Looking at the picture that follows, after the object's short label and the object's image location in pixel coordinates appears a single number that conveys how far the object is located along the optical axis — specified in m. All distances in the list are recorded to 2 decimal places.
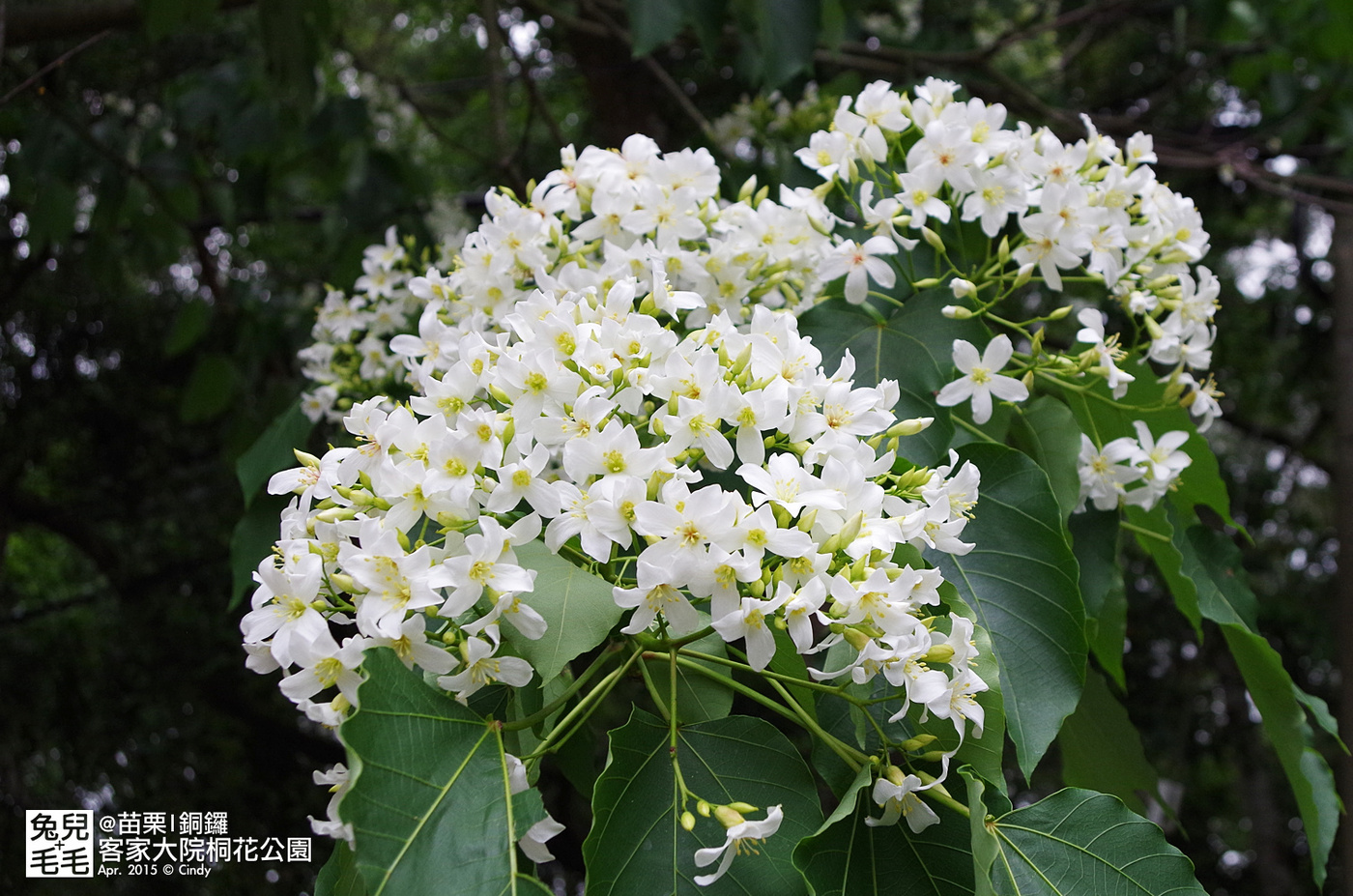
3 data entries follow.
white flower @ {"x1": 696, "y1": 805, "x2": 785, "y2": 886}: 0.74
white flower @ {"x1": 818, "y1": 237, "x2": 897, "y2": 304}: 1.22
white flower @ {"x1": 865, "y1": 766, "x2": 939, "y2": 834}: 0.80
